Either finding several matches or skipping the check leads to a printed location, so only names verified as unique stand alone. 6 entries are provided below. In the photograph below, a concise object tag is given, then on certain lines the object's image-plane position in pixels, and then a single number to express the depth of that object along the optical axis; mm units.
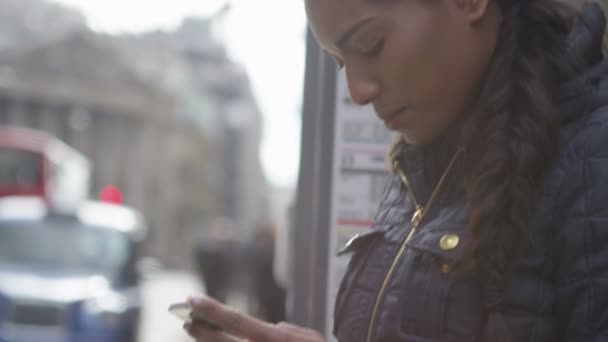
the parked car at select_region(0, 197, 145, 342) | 8828
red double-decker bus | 18031
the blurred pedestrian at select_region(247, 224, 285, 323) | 12266
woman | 1286
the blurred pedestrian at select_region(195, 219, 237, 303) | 16547
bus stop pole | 2623
